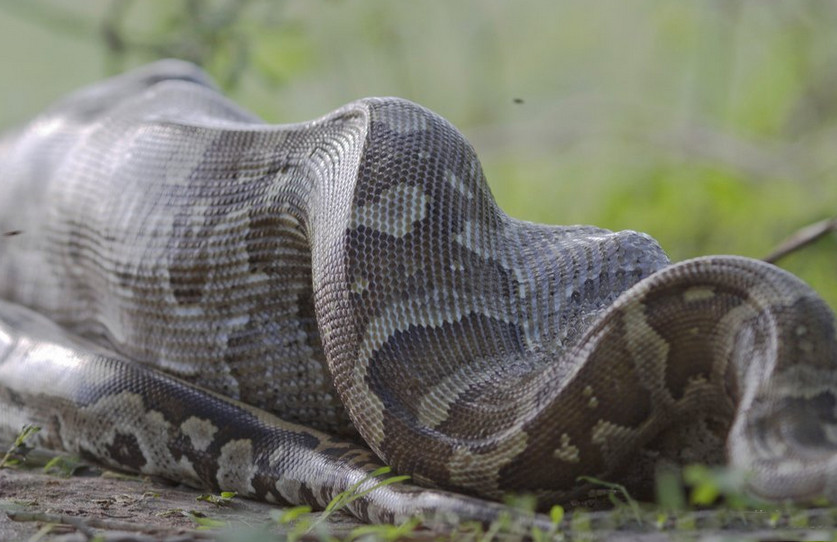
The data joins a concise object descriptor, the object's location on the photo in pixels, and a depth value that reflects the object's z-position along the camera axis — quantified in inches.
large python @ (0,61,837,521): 235.8
